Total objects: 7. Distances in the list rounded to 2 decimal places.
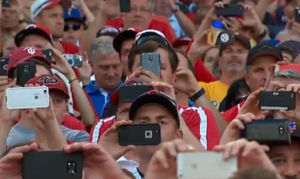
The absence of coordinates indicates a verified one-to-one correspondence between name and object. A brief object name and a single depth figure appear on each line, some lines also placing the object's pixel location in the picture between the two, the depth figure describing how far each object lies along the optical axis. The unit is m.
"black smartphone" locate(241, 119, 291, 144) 9.82
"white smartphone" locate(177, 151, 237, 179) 7.42
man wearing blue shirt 18.11
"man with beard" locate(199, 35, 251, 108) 17.83
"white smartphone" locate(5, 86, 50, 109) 11.52
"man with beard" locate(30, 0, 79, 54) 20.12
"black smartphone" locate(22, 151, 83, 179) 8.99
